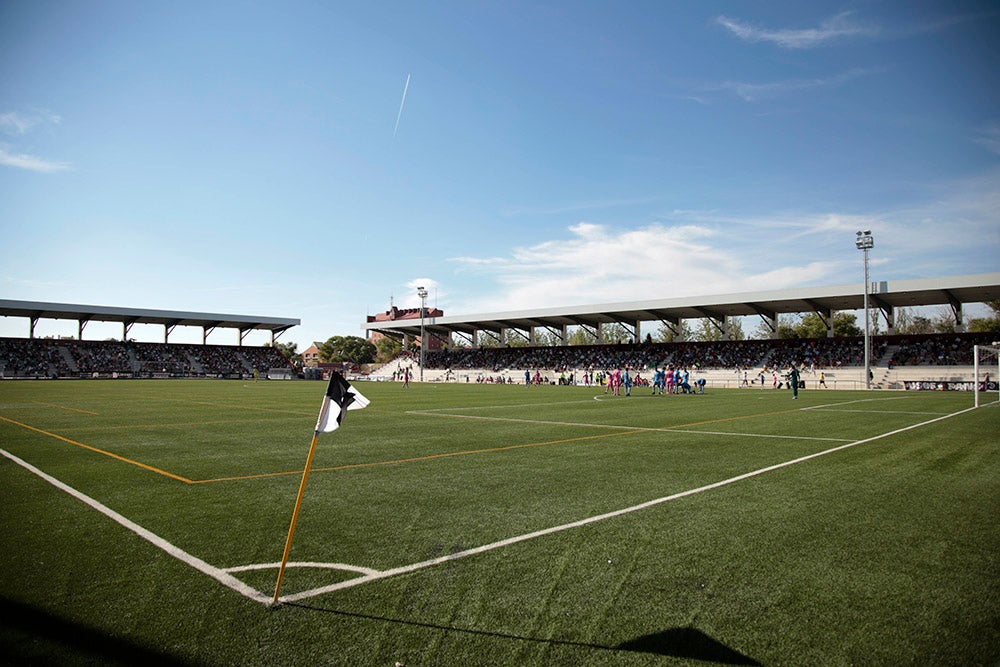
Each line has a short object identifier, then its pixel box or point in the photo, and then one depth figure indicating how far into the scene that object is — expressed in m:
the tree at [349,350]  124.50
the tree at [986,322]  70.38
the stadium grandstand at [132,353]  64.56
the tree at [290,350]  139.12
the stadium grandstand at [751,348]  46.50
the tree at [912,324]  79.00
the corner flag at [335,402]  4.64
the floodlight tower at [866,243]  43.05
